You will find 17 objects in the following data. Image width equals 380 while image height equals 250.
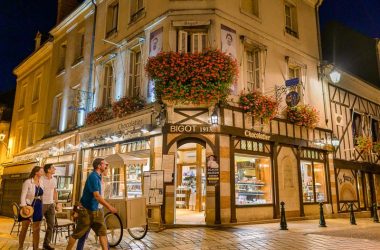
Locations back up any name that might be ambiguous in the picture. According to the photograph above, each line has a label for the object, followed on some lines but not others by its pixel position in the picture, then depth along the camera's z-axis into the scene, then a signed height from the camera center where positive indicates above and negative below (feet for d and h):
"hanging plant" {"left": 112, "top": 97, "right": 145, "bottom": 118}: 36.50 +9.49
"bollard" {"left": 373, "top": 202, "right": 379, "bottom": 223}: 36.21 -2.95
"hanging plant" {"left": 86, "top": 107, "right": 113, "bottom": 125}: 41.73 +9.59
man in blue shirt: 15.84 -1.22
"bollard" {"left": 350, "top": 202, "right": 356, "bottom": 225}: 33.53 -2.86
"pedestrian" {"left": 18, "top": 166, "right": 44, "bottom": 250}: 19.45 -1.02
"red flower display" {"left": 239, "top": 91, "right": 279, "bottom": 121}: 34.50 +9.10
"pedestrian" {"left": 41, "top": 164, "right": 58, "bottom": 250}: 20.47 -0.77
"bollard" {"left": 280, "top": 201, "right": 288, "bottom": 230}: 28.86 -2.90
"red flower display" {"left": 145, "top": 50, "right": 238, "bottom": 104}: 30.73 +10.81
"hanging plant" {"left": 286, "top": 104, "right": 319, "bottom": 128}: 39.93 +9.29
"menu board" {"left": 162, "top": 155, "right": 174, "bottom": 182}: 31.40 +1.94
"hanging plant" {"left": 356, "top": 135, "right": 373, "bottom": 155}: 50.34 +7.28
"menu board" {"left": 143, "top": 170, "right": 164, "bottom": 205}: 30.40 +0.18
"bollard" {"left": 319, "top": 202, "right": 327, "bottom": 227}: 31.55 -3.06
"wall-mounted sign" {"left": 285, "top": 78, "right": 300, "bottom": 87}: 36.19 +12.14
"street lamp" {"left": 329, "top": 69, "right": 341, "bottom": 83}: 44.80 +15.76
